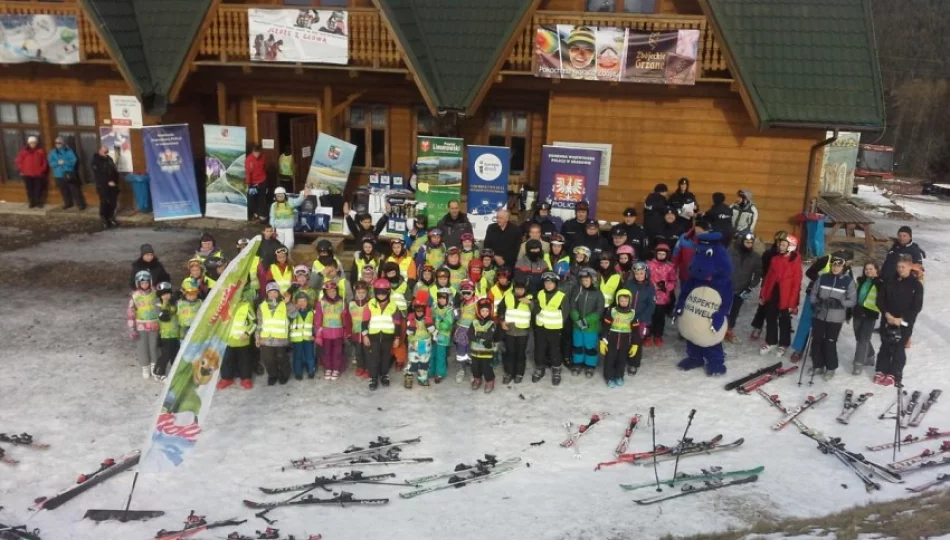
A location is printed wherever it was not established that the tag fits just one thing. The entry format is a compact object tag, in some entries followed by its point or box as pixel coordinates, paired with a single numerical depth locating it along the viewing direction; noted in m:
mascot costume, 10.12
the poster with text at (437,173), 15.29
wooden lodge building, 15.09
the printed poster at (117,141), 17.39
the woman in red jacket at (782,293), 10.62
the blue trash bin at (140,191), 17.39
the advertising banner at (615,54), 14.88
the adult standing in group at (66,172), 17.09
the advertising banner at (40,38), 16.34
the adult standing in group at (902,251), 10.31
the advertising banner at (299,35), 15.52
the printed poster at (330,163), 16.39
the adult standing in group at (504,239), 11.59
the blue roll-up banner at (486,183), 15.21
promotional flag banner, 7.05
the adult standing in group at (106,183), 16.48
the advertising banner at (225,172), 16.58
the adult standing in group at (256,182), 16.81
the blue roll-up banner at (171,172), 16.77
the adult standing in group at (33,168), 17.23
